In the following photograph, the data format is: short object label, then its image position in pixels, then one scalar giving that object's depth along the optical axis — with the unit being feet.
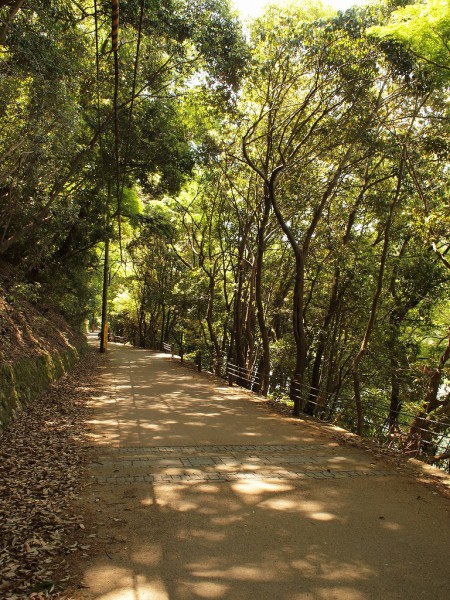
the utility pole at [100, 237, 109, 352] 84.67
